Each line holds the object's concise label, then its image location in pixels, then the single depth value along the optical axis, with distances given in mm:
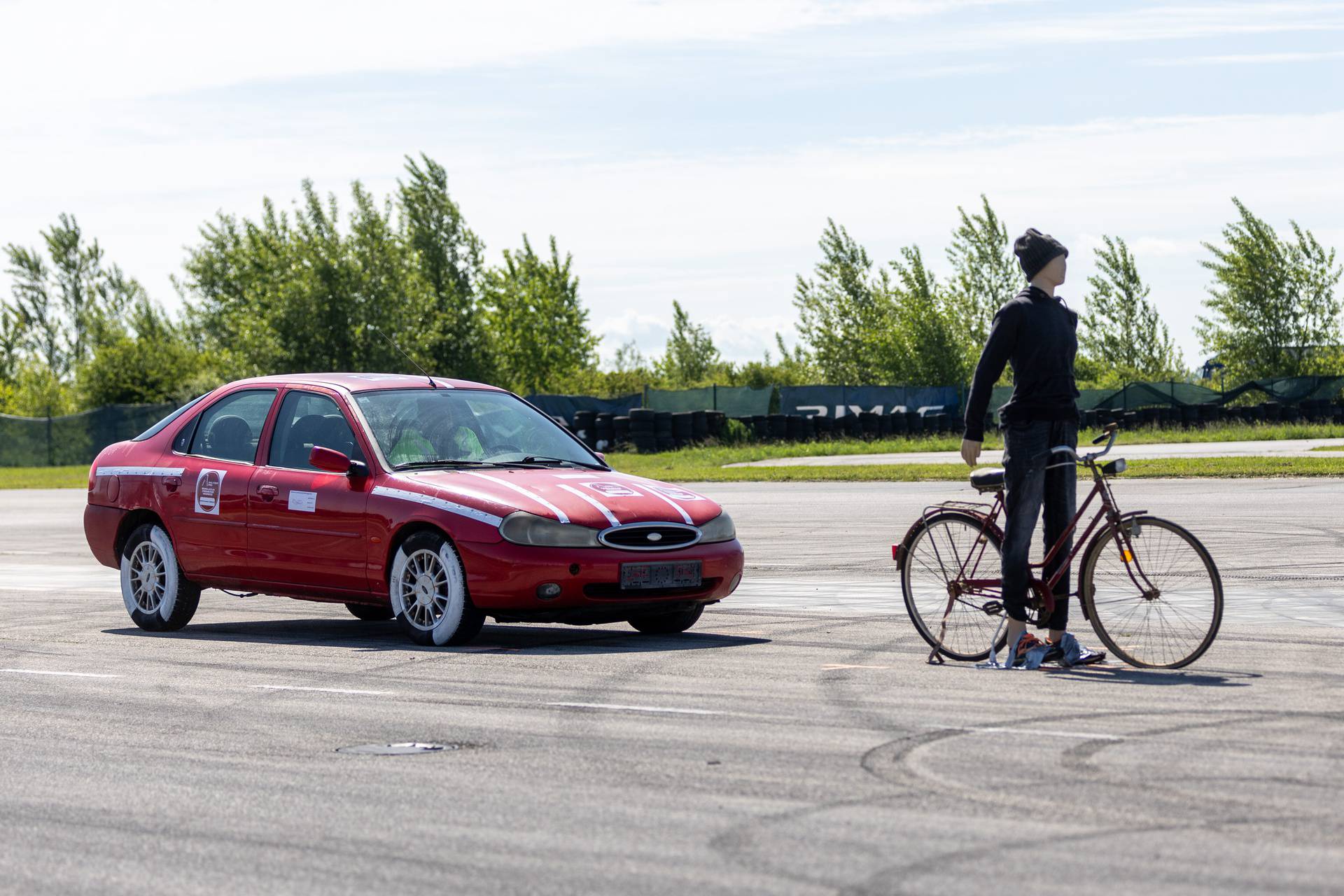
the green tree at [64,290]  109812
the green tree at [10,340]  109312
